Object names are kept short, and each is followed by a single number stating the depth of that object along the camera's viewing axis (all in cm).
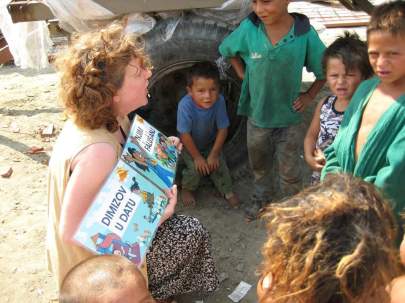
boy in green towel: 203
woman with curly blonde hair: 201
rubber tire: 356
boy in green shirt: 316
